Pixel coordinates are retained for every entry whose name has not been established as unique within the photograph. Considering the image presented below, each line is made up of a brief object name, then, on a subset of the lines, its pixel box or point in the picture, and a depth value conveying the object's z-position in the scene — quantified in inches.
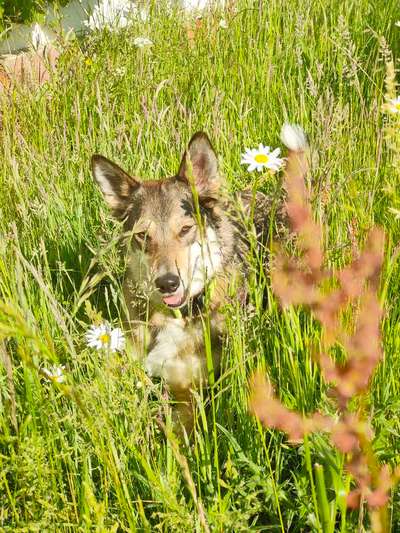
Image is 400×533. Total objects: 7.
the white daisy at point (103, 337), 69.3
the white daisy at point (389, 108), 53.8
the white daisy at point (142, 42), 143.4
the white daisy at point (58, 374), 50.4
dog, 103.7
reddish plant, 25.3
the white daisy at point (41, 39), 133.0
